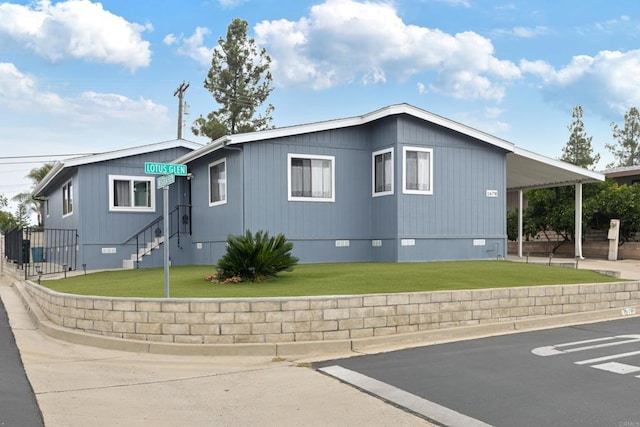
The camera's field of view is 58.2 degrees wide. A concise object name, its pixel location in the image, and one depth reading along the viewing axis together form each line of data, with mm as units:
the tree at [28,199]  44031
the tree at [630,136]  52406
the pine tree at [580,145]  45531
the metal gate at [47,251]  19045
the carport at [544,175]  18250
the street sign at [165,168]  8477
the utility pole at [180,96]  32031
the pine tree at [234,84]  37406
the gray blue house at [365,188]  15234
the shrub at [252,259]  10594
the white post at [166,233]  8438
